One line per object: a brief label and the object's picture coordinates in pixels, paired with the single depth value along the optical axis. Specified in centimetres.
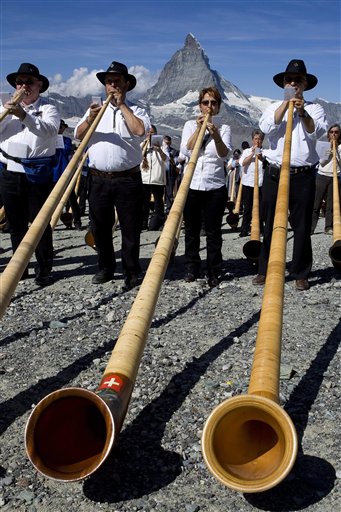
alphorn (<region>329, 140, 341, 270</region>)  632
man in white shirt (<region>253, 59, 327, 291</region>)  522
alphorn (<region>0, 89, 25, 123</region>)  473
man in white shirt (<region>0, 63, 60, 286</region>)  548
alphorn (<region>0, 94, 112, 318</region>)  275
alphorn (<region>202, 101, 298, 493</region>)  217
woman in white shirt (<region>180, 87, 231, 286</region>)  590
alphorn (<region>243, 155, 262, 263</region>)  676
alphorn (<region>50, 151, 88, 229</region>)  643
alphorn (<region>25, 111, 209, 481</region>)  228
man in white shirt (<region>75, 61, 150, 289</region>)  528
